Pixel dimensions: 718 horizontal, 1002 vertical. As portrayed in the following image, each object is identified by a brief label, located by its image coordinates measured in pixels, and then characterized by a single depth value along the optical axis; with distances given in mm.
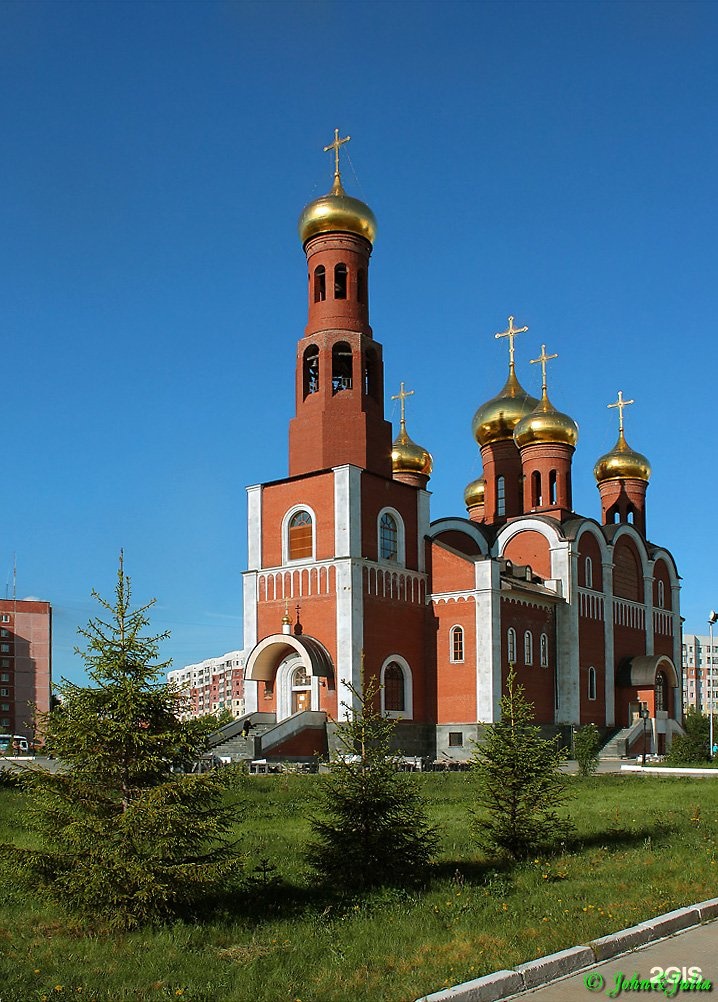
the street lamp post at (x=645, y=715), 37906
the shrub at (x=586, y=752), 23750
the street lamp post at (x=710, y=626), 30481
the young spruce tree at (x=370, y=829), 9367
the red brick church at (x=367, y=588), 29500
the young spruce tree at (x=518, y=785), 10727
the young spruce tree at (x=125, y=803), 7672
